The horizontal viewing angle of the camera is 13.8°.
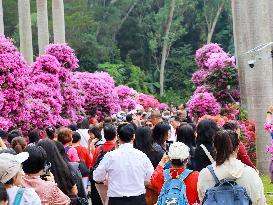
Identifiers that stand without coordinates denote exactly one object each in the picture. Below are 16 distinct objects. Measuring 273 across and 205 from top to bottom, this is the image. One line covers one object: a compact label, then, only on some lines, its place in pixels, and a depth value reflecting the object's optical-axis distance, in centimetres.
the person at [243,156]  1304
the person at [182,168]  1073
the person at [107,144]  1473
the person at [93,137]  1928
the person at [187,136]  1390
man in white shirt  1272
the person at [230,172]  963
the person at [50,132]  1629
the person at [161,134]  1452
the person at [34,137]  1627
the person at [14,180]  882
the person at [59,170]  1116
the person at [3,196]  772
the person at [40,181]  982
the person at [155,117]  2082
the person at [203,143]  1273
